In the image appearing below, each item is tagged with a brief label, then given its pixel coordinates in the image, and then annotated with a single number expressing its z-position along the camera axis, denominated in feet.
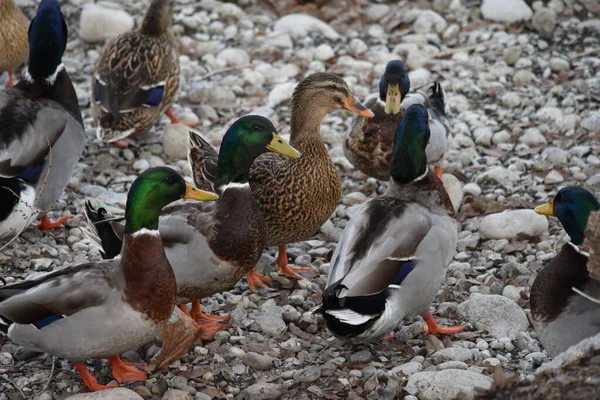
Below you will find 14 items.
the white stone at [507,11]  58.44
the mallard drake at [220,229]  30.42
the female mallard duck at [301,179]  34.53
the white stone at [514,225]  38.01
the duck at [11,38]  49.99
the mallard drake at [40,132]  34.81
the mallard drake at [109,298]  26.76
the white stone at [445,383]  26.78
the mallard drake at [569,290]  26.61
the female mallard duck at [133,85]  44.32
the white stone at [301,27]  58.95
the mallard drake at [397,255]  28.04
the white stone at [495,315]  31.60
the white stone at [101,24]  56.95
